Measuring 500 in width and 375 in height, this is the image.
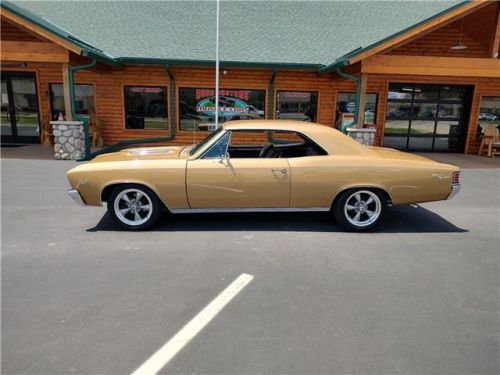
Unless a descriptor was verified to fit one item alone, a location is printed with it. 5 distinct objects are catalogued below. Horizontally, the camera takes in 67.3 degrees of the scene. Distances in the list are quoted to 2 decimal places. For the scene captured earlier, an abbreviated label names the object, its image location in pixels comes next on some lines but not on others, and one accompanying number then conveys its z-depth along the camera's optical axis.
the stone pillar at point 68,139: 10.16
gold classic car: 4.82
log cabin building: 12.35
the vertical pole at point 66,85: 9.88
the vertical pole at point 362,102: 10.00
